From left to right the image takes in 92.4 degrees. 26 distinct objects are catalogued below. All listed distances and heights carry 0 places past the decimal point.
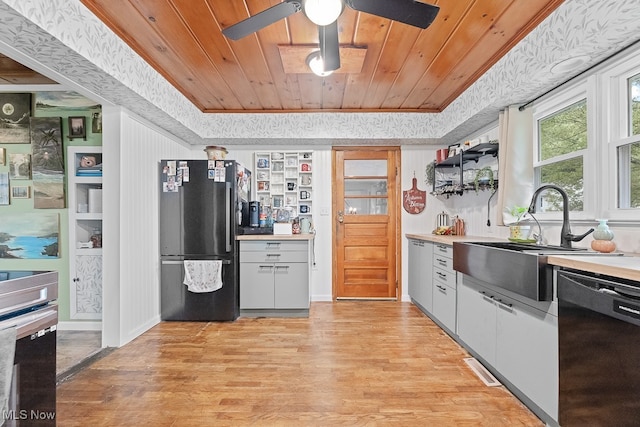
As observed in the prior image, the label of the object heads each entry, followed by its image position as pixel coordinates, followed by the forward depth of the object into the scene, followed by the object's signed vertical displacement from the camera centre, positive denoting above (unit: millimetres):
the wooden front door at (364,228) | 4031 -182
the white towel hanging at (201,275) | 3160 -623
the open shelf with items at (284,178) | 4008 +476
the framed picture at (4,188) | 2908 +257
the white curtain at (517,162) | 2496 +423
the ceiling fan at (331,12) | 1459 +1002
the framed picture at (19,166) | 2916 +469
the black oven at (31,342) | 1091 -490
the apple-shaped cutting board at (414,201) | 4027 +173
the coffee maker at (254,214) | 3607 +6
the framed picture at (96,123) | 2967 +893
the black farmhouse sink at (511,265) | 1557 -311
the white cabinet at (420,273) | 3242 -673
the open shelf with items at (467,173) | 2924 +462
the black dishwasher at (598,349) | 1130 -560
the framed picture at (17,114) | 2916 +967
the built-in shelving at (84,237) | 2945 -211
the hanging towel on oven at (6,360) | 884 -424
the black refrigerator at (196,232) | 3186 -181
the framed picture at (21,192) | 2922 +220
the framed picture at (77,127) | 2951 +848
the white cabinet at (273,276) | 3318 -668
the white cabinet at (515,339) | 1551 -759
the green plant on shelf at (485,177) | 2865 +359
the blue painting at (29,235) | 2896 -190
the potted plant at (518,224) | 2366 -84
